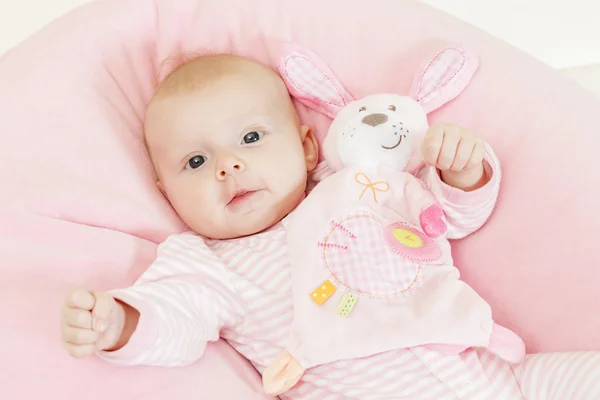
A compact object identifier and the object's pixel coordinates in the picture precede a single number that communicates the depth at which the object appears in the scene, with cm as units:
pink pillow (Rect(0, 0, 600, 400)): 96
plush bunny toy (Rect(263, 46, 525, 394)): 94
